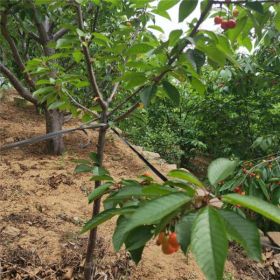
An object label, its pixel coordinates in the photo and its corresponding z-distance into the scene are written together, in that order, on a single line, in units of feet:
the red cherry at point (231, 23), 4.66
